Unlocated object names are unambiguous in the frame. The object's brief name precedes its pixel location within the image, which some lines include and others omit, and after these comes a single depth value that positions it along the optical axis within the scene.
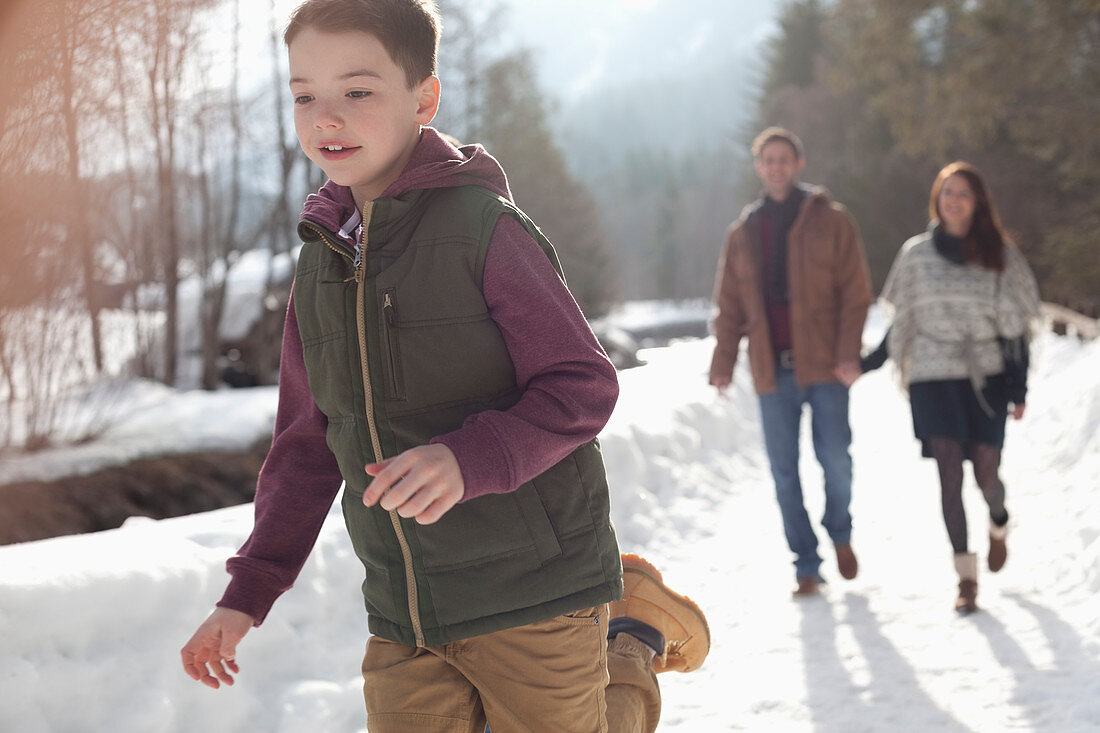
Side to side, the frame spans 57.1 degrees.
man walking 5.16
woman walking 4.84
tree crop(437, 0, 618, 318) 19.94
